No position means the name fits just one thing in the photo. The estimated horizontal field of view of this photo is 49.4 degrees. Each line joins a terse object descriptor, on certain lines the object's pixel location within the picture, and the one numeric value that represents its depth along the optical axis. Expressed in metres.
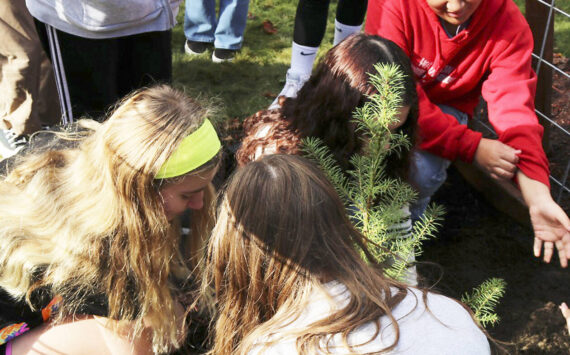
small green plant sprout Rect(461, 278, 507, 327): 1.45
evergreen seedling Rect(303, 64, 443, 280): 1.34
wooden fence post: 2.77
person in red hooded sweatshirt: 2.26
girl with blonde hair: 1.67
